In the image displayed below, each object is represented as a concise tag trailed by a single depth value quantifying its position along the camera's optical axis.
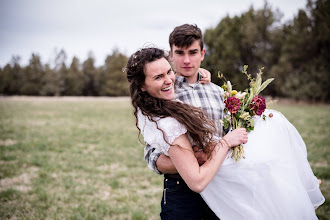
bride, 1.90
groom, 2.27
